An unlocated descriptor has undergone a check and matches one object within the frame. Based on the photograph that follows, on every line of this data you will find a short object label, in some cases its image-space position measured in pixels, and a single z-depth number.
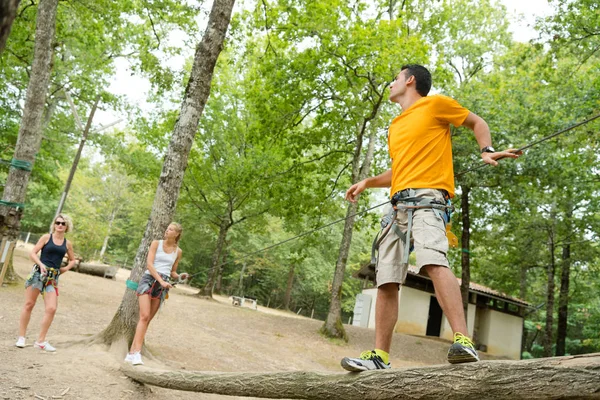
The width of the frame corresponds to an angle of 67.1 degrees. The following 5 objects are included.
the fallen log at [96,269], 20.02
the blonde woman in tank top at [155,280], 5.41
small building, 22.77
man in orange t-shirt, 2.61
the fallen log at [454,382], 1.85
